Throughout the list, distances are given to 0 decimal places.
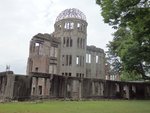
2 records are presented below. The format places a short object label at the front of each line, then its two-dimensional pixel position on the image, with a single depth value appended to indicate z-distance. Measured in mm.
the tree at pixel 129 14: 7668
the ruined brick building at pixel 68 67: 17370
